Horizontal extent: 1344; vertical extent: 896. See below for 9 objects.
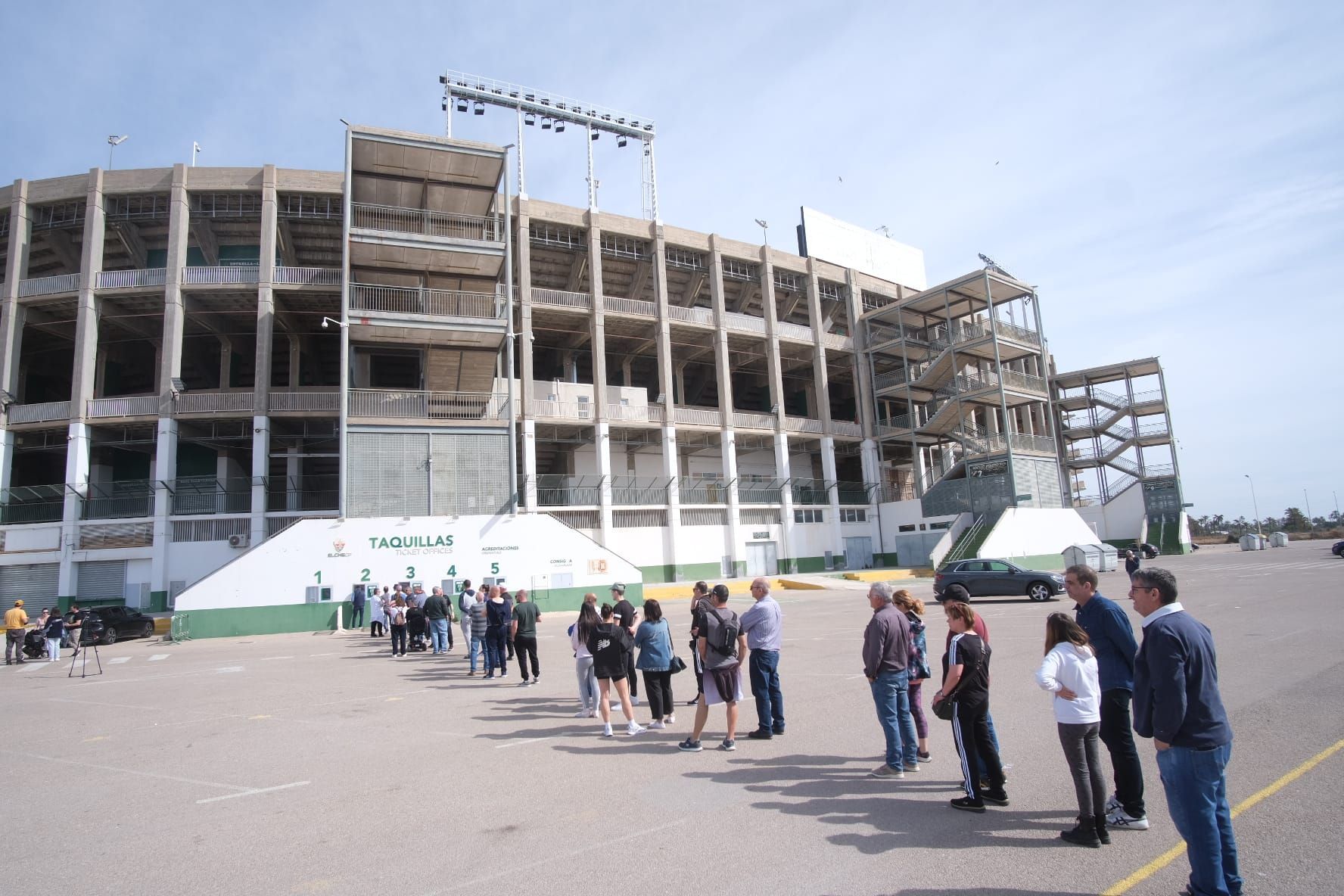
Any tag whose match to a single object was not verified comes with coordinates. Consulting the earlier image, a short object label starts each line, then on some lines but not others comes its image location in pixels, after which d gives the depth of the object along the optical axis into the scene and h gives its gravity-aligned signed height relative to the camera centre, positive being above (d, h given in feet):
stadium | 94.53 +28.48
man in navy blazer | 11.91 -3.54
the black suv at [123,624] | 80.02 -4.73
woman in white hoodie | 15.15 -3.94
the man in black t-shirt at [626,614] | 29.27 -2.46
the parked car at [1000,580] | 76.33 -4.86
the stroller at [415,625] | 58.08 -4.69
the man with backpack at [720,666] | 24.26 -3.88
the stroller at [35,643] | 65.16 -5.09
